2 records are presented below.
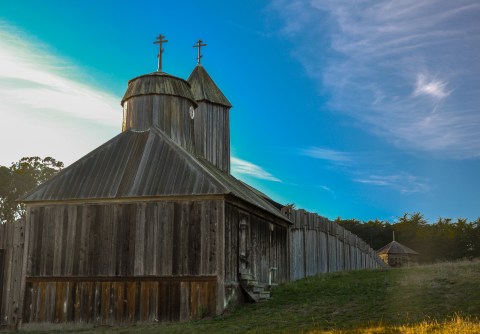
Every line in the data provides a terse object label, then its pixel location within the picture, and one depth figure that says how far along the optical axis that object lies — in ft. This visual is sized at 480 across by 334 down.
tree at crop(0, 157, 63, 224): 203.41
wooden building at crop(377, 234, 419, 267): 219.20
